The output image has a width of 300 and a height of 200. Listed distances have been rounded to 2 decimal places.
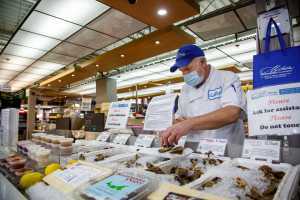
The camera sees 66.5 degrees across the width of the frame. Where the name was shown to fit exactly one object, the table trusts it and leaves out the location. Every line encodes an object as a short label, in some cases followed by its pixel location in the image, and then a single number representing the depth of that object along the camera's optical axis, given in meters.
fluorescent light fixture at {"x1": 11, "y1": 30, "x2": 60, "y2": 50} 5.42
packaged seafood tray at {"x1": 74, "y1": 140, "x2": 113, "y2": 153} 1.48
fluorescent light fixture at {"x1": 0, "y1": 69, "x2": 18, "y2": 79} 9.43
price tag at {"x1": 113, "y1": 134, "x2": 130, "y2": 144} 1.62
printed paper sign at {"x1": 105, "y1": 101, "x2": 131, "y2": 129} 1.50
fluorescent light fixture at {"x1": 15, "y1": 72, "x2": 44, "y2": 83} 9.93
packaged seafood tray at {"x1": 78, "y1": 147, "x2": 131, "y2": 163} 1.18
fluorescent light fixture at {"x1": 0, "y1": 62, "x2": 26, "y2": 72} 8.34
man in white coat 1.31
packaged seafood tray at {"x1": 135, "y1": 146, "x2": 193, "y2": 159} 1.14
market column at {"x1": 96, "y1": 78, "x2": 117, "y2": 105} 9.23
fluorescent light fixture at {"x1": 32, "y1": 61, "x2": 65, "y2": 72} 7.93
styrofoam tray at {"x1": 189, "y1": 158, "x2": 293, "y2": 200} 0.61
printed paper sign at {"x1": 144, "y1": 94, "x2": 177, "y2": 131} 1.22
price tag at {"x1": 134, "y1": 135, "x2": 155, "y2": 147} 1.43
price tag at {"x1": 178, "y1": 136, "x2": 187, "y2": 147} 1.33
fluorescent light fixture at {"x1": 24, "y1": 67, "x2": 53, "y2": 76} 8.83
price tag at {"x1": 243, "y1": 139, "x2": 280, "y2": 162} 0.91
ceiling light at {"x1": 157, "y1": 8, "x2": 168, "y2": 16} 3.61
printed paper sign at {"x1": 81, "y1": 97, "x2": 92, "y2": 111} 3.07
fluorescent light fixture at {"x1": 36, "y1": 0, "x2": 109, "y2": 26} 3.93
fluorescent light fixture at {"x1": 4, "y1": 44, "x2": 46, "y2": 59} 6.35
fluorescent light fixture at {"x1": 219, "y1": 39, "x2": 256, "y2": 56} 5.93
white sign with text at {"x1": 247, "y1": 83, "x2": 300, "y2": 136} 0.86
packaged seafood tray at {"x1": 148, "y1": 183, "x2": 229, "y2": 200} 0.58
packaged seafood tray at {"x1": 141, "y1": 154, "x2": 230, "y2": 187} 0.83
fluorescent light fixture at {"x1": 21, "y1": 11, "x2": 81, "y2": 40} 4.54
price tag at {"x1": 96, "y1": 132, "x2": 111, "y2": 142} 1.76
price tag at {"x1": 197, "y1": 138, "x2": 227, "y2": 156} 1.10
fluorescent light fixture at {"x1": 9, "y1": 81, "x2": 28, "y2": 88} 11.68
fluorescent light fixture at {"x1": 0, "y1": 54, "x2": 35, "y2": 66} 7.32
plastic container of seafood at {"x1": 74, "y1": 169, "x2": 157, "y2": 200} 0.63
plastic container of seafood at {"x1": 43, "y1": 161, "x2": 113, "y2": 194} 0.77
